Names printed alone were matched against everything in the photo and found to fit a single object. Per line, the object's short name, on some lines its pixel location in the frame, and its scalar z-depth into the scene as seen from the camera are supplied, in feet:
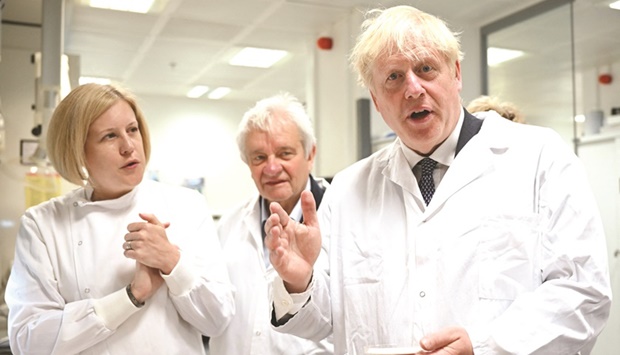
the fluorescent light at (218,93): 25.77
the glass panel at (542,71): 13.16
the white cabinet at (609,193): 11.82
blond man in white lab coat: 3.61
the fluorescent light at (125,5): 14.35
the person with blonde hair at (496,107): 7.22
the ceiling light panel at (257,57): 19.17
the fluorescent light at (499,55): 14.82
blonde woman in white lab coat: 4.47
